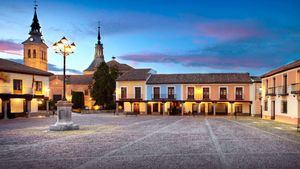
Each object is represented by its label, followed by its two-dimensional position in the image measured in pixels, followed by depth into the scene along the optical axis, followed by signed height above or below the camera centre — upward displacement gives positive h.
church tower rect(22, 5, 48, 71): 65.25 +9.46
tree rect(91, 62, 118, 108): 52.03 +0.53
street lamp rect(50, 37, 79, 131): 17.79 -1.11
